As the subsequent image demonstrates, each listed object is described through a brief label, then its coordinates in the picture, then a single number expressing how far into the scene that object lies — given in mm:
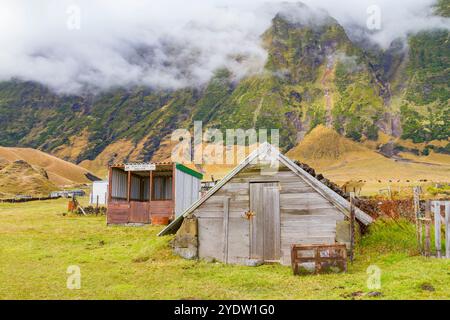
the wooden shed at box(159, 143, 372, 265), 14312
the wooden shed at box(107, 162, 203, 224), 28562
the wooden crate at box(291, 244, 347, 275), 12570
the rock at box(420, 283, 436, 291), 9814
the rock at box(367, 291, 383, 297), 9550
